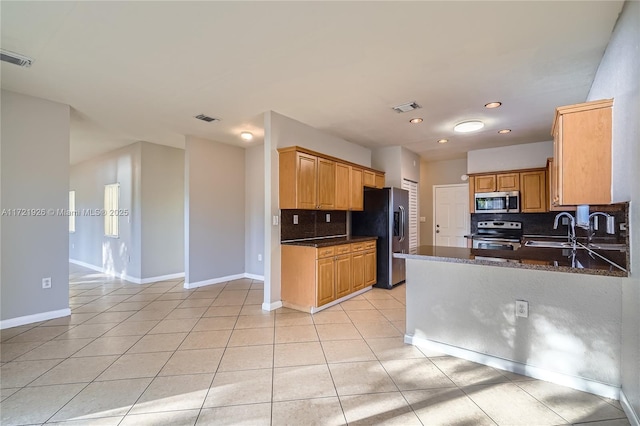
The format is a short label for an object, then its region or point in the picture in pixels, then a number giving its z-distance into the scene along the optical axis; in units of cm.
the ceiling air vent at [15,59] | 260
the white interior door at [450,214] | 704
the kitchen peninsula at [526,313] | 209
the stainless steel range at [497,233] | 548
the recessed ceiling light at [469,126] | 419
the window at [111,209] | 621
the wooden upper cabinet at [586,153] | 218
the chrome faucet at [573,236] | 296
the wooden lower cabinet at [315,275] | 388
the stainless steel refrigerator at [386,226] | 517
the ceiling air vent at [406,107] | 377
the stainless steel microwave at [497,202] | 561
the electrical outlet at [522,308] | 235
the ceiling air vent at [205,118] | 421
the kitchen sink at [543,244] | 399
